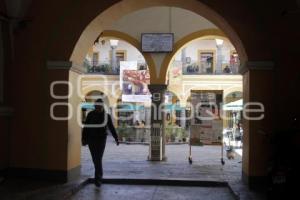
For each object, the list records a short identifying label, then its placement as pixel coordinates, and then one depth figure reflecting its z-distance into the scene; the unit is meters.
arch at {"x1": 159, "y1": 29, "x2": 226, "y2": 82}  11.61
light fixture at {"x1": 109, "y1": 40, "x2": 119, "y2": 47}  26.75
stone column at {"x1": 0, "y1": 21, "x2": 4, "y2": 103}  7.19
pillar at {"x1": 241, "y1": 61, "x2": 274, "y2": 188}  6.77
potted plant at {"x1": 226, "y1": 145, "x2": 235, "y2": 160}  12.15
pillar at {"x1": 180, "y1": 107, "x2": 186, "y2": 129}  27.67
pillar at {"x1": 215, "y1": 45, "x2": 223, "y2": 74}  27.26
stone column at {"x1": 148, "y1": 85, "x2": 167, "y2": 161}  11.59
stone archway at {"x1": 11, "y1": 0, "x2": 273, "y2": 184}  6.90
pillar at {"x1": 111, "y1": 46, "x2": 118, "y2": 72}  28.21
